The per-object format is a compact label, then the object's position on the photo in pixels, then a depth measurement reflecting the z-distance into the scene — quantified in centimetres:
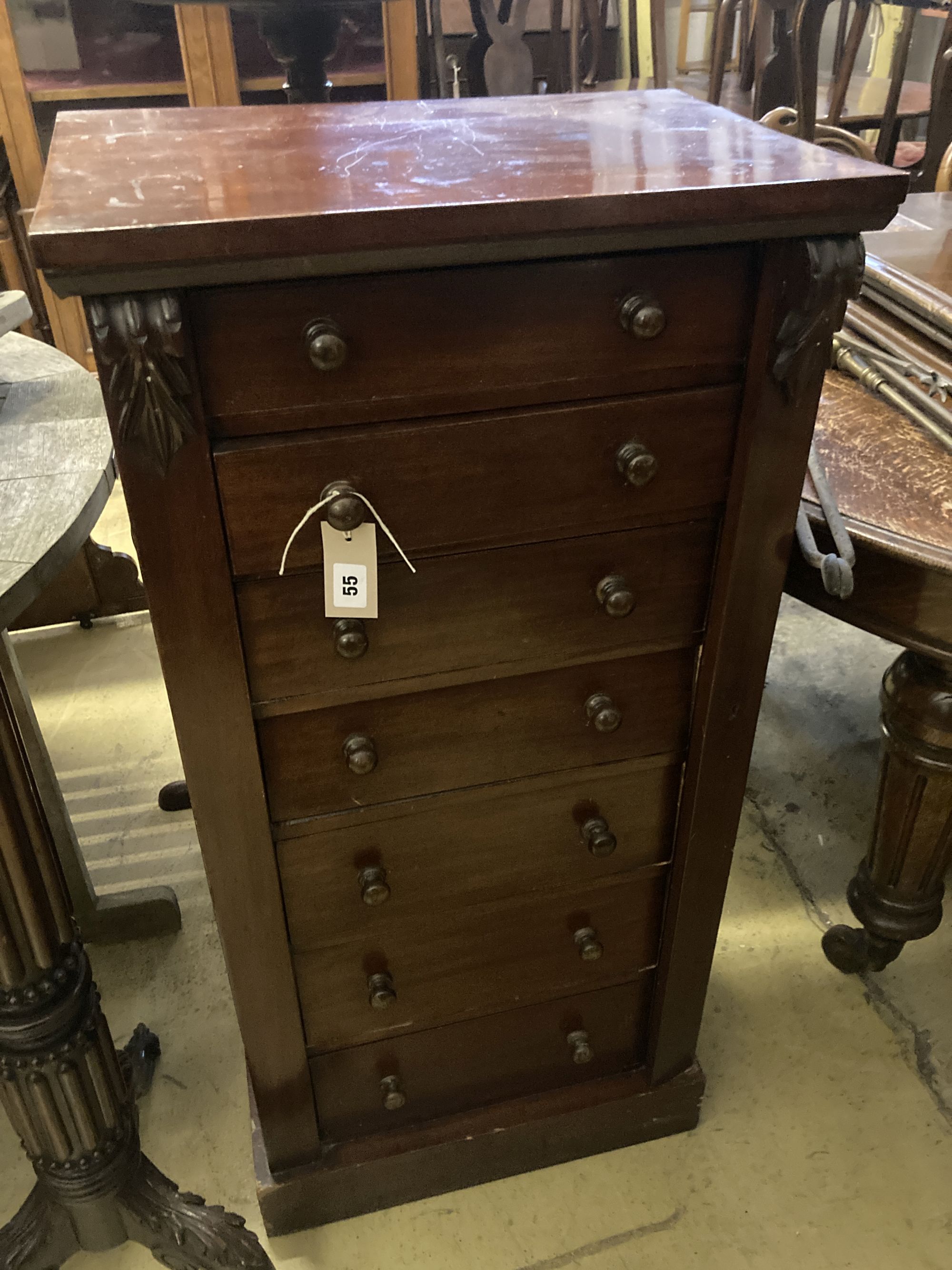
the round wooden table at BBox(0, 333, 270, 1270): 91
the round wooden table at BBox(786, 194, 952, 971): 100
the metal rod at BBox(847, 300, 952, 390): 121
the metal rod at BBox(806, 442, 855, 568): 96
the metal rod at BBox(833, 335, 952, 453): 112
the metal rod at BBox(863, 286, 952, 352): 125
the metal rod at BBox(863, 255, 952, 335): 126
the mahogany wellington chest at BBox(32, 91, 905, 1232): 64
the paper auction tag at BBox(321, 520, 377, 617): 74
